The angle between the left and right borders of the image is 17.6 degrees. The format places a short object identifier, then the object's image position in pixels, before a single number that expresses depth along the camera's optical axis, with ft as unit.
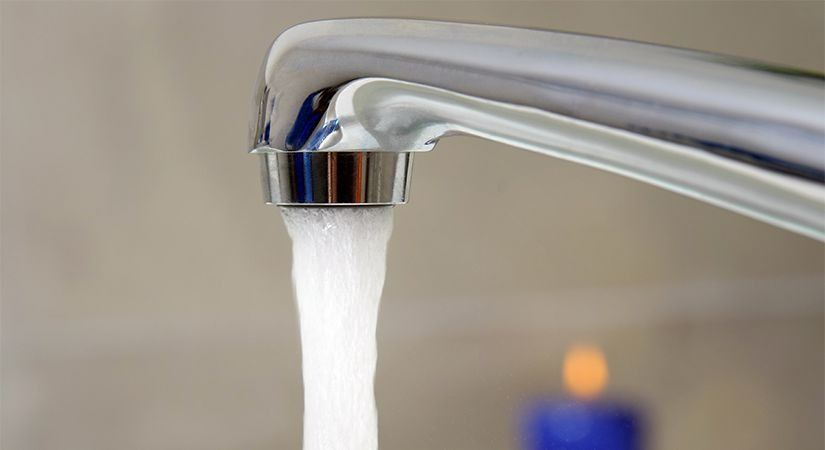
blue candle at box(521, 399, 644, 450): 1.86
